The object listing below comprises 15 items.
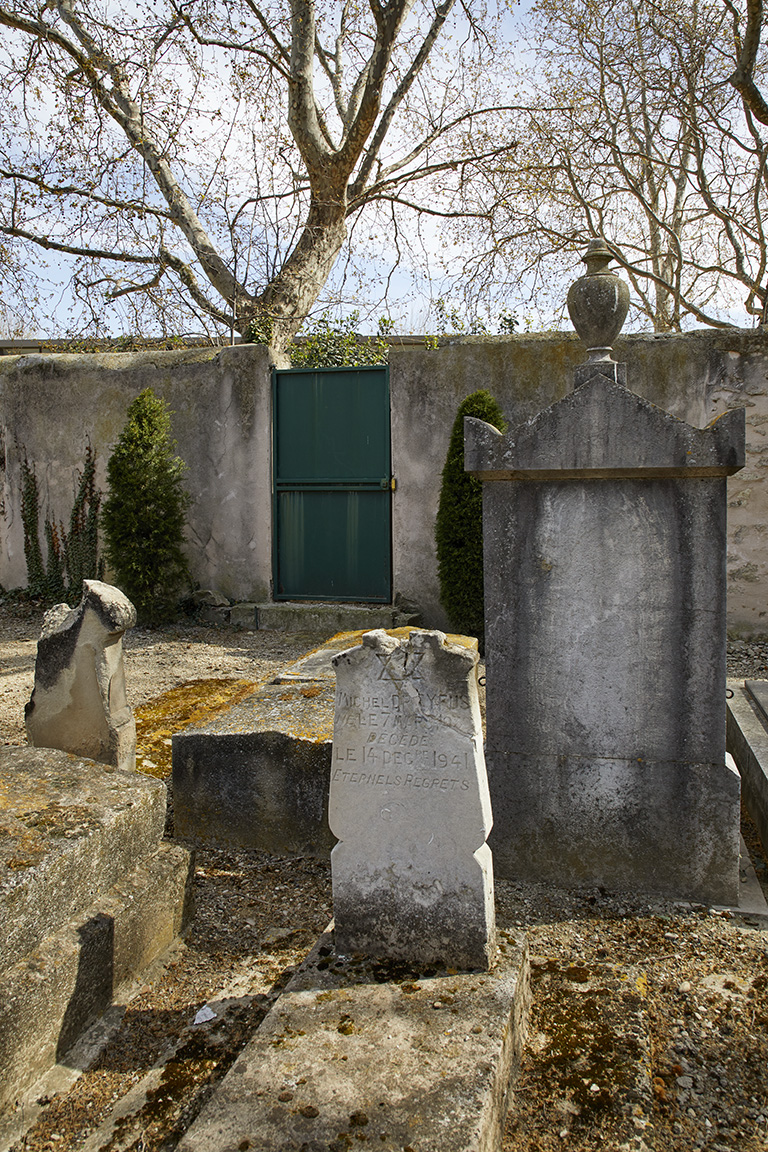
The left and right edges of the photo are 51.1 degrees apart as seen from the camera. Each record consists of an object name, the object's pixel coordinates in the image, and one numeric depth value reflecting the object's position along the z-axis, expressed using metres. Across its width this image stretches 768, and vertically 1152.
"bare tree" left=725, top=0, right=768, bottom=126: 9.27
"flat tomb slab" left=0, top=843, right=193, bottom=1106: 2.11
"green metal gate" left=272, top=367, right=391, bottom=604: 7.91
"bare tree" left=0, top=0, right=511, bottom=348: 10.26
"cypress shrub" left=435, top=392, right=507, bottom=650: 6.98
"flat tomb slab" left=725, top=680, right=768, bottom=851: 3.66
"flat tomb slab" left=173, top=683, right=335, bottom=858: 3.53
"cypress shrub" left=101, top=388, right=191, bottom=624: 7.96
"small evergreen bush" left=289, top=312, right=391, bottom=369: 9.34
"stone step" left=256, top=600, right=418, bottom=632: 7.58
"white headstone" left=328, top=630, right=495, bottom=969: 2.36
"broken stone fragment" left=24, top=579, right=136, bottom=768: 3.75
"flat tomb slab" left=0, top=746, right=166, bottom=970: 2.28
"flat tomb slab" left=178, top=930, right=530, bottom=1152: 1.70
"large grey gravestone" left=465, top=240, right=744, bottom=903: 2.94
